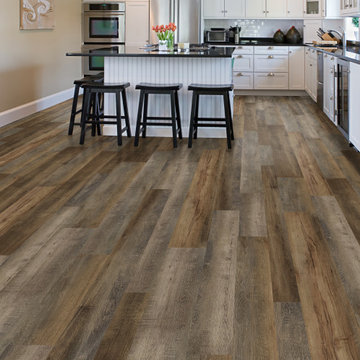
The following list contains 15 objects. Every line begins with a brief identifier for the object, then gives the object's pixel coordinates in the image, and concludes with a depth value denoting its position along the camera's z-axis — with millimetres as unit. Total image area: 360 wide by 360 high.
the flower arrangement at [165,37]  6211
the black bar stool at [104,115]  5508
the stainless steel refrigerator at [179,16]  9648
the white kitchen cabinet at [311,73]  8367
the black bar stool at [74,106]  6035
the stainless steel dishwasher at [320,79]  7438
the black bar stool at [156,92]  5441
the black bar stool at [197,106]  5355
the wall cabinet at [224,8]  9922
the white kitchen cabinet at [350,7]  6629
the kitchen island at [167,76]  5879
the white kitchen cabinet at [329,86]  6434
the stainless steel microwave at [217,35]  9867
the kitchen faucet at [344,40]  8016
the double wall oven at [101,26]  9586
